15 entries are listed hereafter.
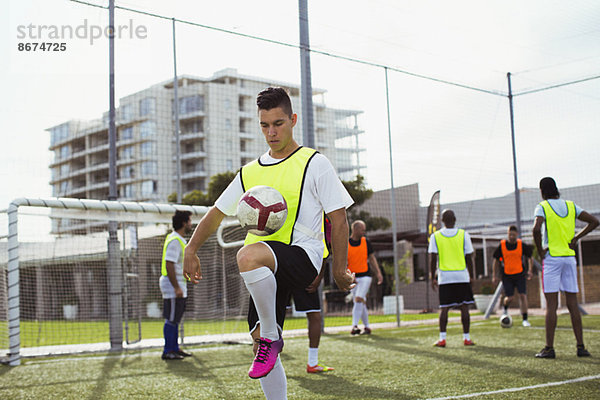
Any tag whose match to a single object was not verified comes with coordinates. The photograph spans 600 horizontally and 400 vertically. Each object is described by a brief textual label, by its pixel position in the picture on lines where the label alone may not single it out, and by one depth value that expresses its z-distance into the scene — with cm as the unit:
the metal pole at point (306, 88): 1179
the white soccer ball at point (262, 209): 299
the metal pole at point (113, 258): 1018
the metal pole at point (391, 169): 1309
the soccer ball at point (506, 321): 1199
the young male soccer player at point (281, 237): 298
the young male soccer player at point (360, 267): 1099
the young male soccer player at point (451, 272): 893
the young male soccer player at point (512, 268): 1222
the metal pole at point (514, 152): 1543
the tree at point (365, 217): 1973
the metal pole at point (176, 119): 1050
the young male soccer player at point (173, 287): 833
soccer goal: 969
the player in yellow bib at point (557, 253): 696
